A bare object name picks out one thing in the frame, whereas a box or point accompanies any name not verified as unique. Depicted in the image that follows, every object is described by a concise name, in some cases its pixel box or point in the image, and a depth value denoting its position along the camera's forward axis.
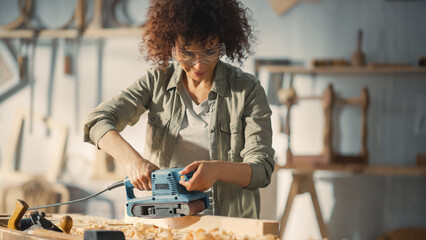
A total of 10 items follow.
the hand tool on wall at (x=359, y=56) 4.25
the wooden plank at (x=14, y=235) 1.31
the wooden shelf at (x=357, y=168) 4.01
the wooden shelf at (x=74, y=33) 4.62
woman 1.78
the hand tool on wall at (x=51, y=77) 4.93
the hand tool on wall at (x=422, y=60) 4.12
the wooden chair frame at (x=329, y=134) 4.11
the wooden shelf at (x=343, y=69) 4.12
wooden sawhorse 4.04
